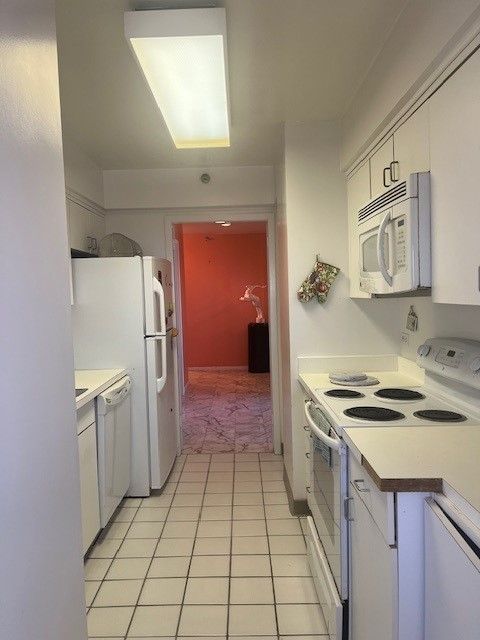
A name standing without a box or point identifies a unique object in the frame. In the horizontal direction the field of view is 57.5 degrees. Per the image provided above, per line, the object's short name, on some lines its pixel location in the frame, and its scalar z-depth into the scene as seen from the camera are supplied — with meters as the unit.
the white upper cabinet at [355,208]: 2.29
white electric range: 1.56
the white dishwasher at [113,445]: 2.40
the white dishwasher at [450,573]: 0.86
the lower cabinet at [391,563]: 1.09
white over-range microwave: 1.55
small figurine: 7.14
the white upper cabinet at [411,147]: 1.58
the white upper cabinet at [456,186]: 1.23
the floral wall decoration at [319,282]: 2.60
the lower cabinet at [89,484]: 2.14
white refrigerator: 2.92
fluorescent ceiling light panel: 1.57
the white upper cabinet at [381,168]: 1.92
